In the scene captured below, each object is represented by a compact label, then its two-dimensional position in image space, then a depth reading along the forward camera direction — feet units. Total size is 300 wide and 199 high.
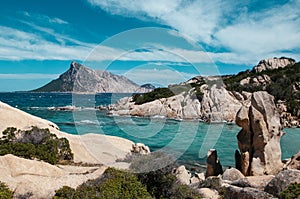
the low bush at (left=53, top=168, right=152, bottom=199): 24.67
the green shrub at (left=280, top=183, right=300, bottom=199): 22.13
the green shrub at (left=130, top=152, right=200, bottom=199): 29.99
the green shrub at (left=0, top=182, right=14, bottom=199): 24.26
